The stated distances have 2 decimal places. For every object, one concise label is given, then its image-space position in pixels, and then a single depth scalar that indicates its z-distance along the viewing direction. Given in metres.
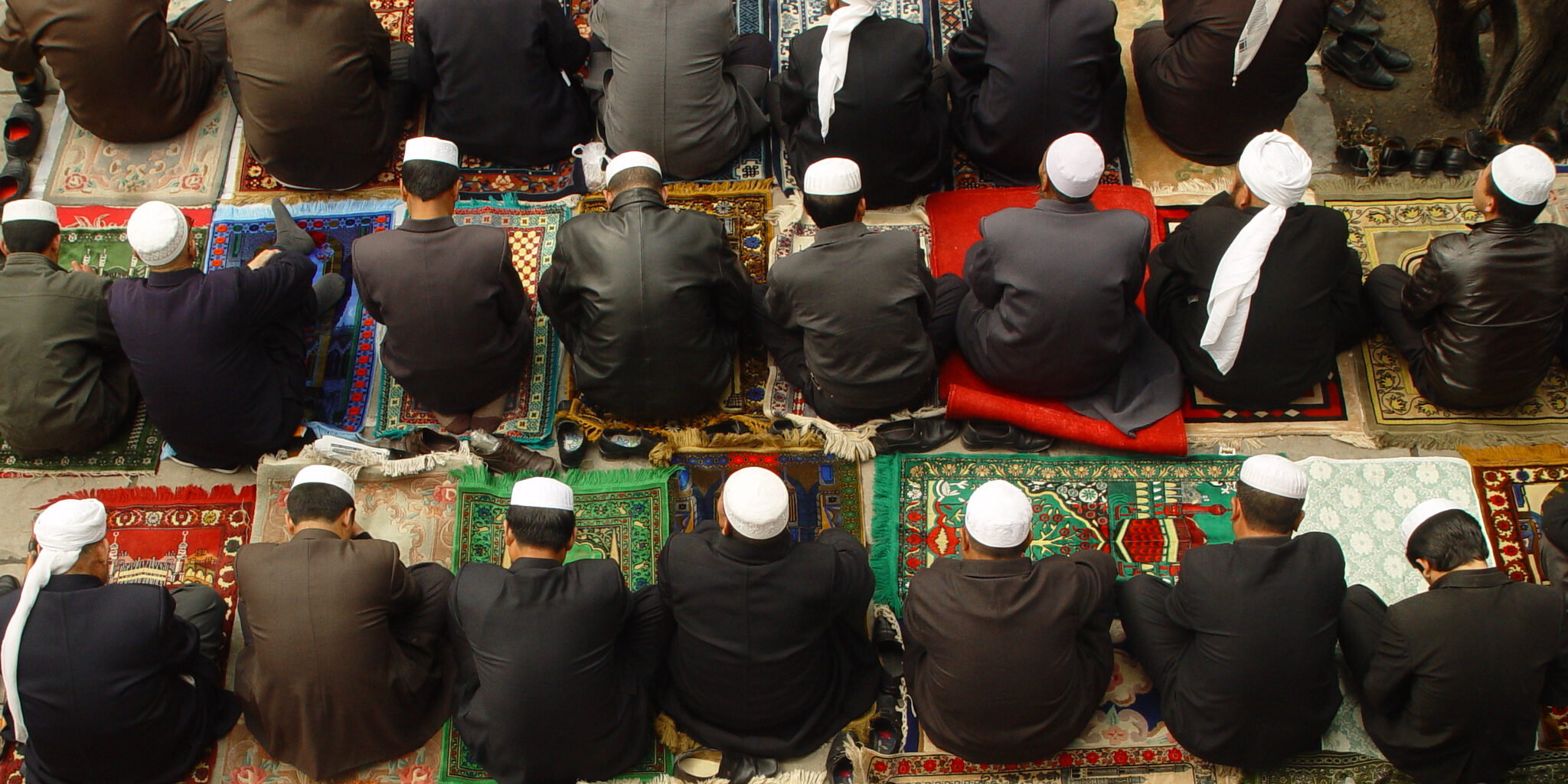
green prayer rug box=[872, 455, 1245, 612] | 4.15
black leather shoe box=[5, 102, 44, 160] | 4.99
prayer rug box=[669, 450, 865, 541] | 4.20
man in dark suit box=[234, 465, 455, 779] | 3.54
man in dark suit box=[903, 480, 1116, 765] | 3.47
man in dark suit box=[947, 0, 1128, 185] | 4.50
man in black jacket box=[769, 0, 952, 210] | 4.41
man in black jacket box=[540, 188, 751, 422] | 3.98
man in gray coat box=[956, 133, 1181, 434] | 3.97
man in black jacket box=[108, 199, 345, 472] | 3.99
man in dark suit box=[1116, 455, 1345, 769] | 3.51
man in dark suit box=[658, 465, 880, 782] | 3.48
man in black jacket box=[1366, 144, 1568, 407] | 4.02
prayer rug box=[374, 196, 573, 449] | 4.39
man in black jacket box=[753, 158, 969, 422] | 3.98
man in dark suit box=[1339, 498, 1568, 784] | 3.46
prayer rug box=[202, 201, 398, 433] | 4.47
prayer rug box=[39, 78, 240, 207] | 4.92
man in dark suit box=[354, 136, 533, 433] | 4.01
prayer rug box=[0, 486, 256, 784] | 4.16
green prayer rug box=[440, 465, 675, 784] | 4.14
